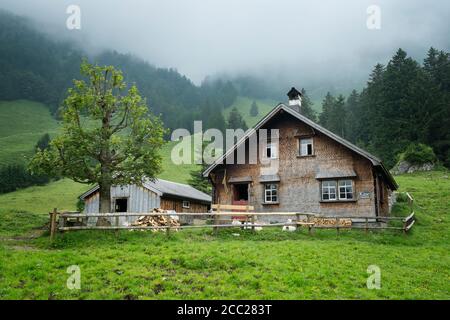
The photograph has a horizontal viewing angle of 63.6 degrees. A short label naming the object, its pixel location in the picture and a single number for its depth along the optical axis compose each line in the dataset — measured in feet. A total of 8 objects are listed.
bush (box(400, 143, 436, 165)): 163.29
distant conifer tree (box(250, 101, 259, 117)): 515.91
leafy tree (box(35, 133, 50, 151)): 290.15
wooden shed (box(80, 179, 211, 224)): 98.78
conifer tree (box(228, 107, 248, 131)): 340.59
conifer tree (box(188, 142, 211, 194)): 150.30
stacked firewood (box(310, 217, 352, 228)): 78.12
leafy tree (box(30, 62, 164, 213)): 66.80
